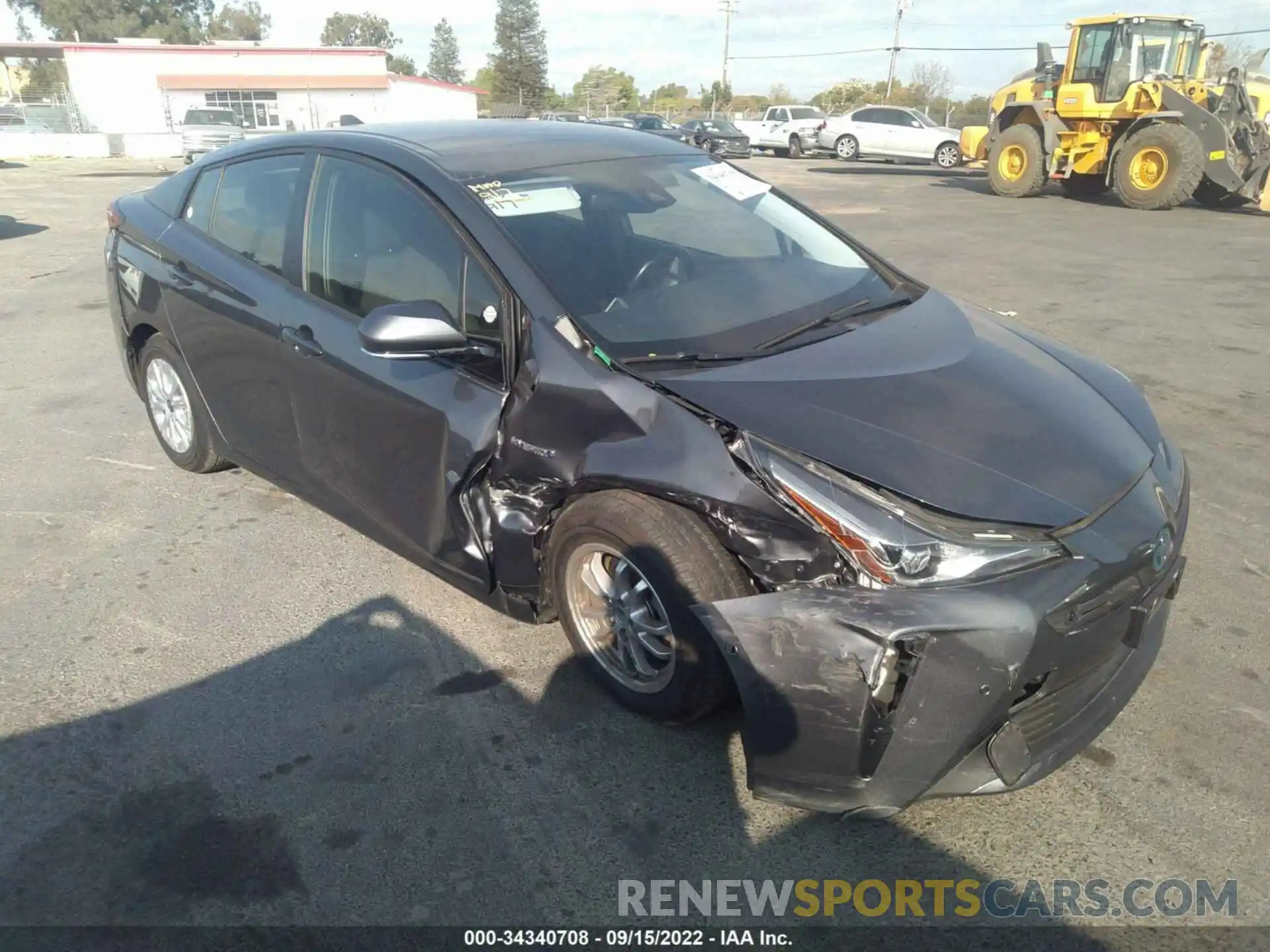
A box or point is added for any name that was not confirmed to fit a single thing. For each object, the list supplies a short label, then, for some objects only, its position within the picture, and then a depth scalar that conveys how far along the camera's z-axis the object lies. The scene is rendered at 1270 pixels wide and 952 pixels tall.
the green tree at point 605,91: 90.21
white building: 48.53
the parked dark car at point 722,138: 33.44
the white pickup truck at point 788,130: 32.91
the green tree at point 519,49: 83.06
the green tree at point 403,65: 106.53
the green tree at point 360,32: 118.12
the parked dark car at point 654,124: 30.97
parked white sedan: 28.55
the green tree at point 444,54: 111.81
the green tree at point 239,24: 105.88
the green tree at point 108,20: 89.50
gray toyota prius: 2.25
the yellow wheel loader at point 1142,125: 15.08
